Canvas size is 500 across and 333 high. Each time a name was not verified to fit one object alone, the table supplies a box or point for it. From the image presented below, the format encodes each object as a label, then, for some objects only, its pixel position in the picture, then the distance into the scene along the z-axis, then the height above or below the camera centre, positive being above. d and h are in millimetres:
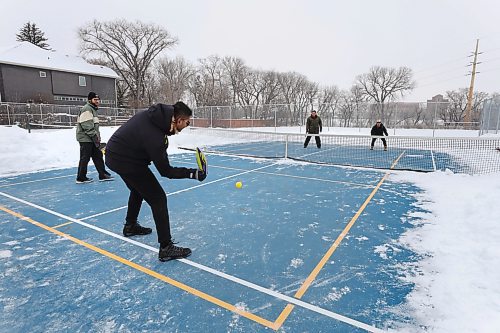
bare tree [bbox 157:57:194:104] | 57250 +9263
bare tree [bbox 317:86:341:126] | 69931 +6688
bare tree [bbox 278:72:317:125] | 68250 +7954
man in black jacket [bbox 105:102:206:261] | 3154 -398
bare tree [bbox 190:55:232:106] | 58812 +7226
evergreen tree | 51562 +14714
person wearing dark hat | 7078 -451
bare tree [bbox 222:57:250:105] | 62822 +10590
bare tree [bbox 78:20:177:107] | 45781 +11670
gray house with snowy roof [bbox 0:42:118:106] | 31969 +4983
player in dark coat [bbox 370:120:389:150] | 14777 -387
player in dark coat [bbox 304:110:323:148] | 14550 -163
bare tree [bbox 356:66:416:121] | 58875 +8064
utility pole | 26619 +3569
